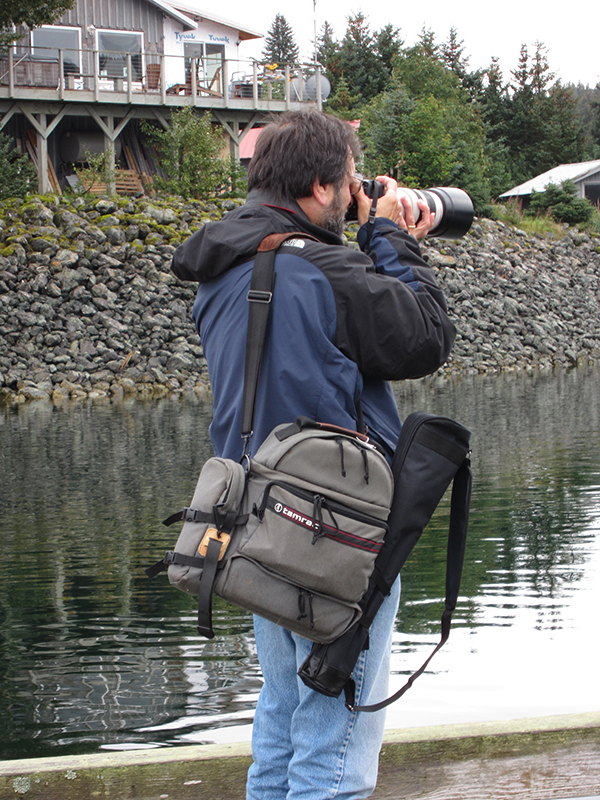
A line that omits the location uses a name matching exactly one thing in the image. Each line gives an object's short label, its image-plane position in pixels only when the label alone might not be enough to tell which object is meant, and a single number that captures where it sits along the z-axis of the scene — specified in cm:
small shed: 4656
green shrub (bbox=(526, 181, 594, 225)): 3347
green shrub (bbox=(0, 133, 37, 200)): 2308
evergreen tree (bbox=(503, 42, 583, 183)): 5522
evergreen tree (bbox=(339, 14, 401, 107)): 5397
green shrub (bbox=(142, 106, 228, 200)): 2461
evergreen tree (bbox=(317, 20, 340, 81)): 5658
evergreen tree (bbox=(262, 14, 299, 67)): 9881
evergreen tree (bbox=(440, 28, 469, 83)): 6312
